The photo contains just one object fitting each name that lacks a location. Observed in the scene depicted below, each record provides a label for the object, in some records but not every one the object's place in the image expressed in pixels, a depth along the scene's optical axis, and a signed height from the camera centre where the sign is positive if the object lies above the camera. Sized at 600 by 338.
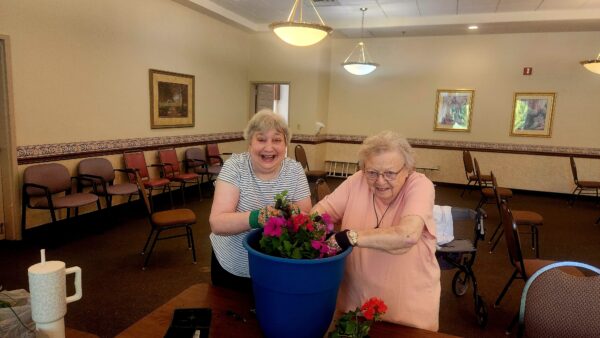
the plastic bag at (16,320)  0.99 -0.52
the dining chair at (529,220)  4.18 -0.90
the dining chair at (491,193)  5.65 -0.86
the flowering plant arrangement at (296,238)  1.03 -0.30
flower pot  0.98 -0.43
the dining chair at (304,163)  7.02 -0.68
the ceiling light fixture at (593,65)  5.91 +1.06
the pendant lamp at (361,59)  7.04 +1.46
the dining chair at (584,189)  6.74 -0.99
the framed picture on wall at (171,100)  6.10 +0.32
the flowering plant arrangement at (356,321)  0.96 -0.47
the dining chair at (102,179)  4.85 -0.78
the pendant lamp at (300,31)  4.41 +1.05
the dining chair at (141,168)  5.50 -0.70
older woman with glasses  1.37 -0.45
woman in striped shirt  1.52 -0.24
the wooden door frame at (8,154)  4.01 -0.43
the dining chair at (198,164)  6.77 -0.74
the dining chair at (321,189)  3.59 -0.58
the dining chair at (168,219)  3.72 -0.95
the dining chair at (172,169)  6.14 -0.77
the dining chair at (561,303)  1.48 -0.64
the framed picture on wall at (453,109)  8.20 +0.44
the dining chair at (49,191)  4.18 -0.82
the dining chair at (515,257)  2.71 -0.85
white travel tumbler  0.95 -0.44
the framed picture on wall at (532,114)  7.65 +0.37
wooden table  1.18 -0.62
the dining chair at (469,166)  6.98 -0.62
